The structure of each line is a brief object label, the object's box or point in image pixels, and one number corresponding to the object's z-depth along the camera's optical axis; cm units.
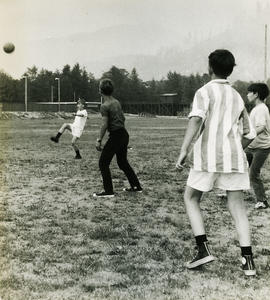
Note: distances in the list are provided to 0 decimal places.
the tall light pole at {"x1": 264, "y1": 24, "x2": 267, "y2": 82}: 3888
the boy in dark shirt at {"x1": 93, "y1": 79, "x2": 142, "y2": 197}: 782
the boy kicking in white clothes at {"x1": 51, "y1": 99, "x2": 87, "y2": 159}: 1387
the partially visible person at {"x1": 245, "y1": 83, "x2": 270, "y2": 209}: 682
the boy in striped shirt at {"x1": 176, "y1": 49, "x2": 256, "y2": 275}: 423
